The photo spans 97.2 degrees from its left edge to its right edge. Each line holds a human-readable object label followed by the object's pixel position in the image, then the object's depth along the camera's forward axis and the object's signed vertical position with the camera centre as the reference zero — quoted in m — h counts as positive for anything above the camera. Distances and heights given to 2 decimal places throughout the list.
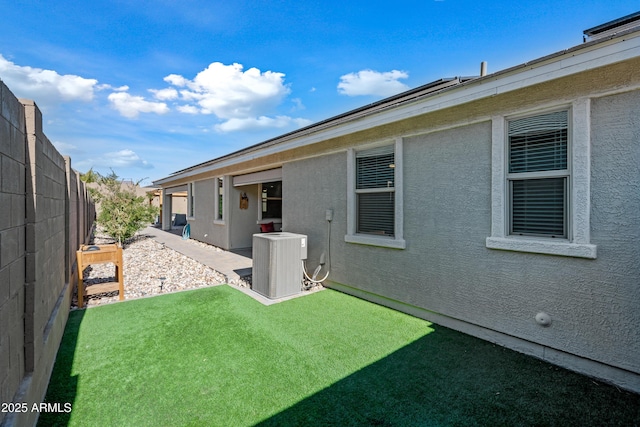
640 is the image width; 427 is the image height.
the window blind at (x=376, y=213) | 5.20 -0.08
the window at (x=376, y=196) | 4.90 +0.24
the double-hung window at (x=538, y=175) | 3.30 +0.42
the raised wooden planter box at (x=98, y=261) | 5.09 -0.99
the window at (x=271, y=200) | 11.91 +0.38
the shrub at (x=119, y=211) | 11.31 -0.08
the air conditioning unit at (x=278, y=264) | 5.62 -1.13
